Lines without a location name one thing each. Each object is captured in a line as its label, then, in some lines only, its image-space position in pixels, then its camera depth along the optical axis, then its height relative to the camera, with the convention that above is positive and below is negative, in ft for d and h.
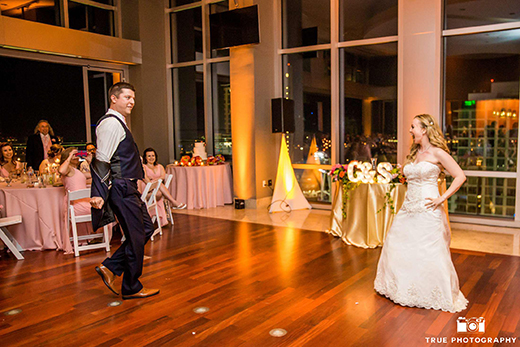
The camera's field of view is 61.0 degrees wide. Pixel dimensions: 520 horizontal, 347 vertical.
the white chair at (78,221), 17.21 -3.23
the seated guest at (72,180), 18.06 -1.52
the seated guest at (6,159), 23.03 -0.76
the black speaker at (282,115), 26.68 +1.47
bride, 11.76 -2.86
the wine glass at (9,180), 19.52 -1.57
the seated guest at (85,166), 21.60 -1.13
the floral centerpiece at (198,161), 29.35 -1.37
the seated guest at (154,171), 22.91 -1.63
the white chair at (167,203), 23.07 -3.38
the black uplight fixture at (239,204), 28.73 -4.16
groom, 11.92 -1.22
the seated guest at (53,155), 21.15 -0.57
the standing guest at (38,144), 27.02 -0.02
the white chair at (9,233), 17.30 -3.54
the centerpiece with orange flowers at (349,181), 18.02 -1.83
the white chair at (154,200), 20.59 -2.80
